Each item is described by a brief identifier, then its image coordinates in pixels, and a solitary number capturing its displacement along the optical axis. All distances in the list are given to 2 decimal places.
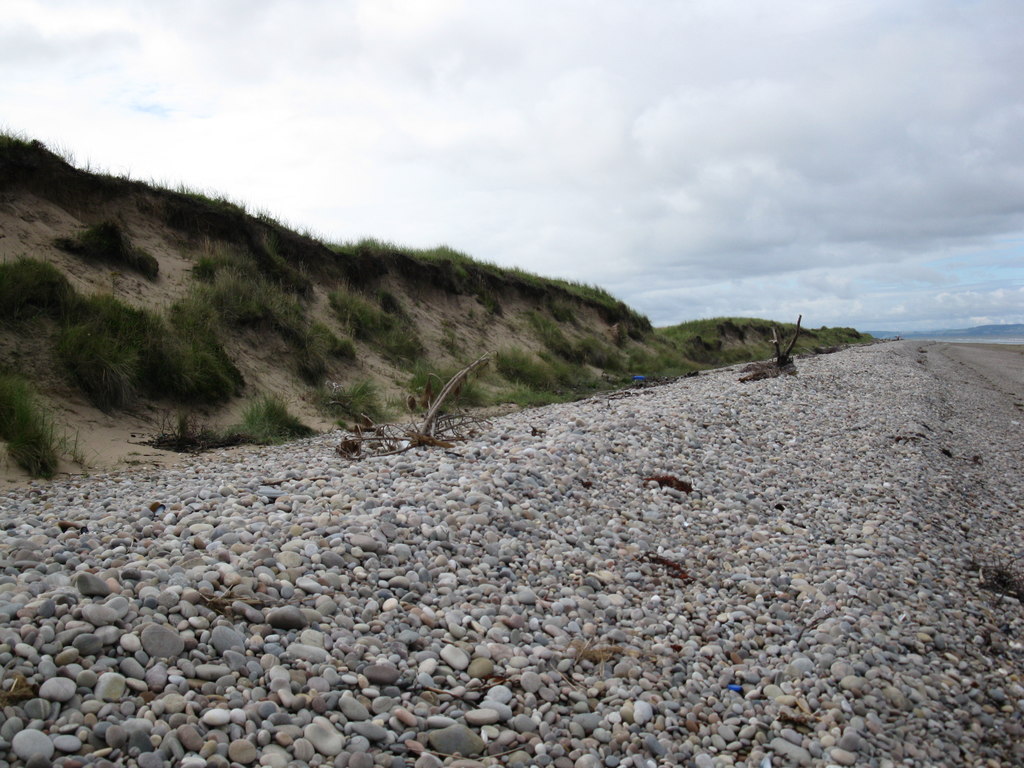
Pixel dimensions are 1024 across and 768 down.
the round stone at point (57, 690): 2.27
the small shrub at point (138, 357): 7.89
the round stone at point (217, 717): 2.33
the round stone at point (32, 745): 2.04
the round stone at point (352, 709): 2.54
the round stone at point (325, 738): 2.34
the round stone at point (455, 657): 2.96
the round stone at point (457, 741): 2.49
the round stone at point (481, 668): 2.93
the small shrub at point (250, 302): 11.13
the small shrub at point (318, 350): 11.47
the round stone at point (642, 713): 2.81
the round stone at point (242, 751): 2.22
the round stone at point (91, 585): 2.88
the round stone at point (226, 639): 2.72
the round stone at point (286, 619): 2.95
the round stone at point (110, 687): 2.33
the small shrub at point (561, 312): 21.88
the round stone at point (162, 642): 2.60
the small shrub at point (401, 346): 14.01
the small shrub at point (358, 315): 13.80
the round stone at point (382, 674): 2.75
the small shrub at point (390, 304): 15.49
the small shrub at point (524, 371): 16.02
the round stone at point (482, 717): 2.65
